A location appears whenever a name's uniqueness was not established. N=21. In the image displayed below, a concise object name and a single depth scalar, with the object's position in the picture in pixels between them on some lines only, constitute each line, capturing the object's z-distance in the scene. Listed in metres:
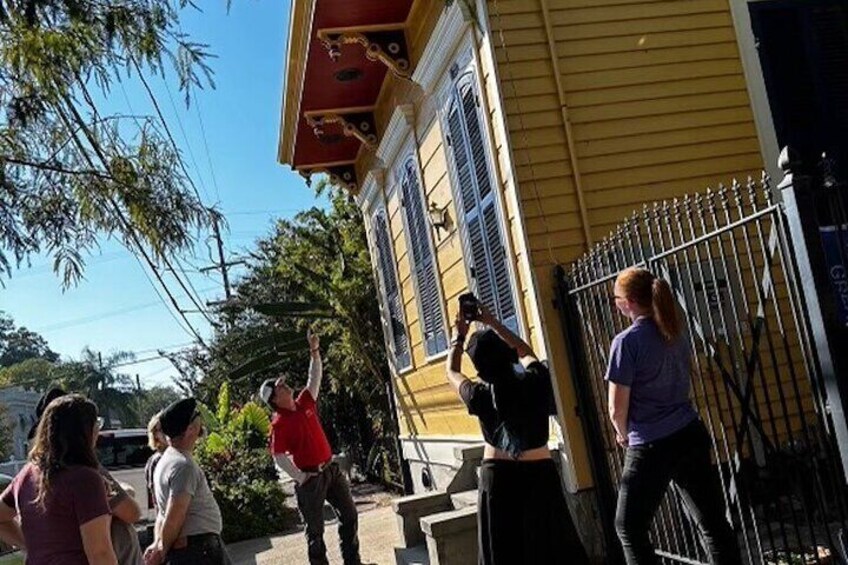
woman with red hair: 3.82
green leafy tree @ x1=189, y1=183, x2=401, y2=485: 15.05
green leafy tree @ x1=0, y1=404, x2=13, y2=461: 45.24
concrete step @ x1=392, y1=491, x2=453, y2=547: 6.75
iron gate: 3.66
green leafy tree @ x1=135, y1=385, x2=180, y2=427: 96.62
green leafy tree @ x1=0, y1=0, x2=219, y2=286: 5.17
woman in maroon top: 3.19
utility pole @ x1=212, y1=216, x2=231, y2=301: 29.67
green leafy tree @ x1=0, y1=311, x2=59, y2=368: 88.72
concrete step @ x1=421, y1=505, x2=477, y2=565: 5.43
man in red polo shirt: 6.53
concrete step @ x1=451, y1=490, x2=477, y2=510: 6.31
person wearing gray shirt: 4.03
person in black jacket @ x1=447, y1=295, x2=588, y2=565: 3.93
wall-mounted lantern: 7.68
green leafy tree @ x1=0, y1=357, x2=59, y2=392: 75.24
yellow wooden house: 5.88
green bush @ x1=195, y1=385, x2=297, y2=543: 12.28
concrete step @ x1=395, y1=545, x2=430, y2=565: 6.33
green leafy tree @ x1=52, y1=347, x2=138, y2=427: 78.75
